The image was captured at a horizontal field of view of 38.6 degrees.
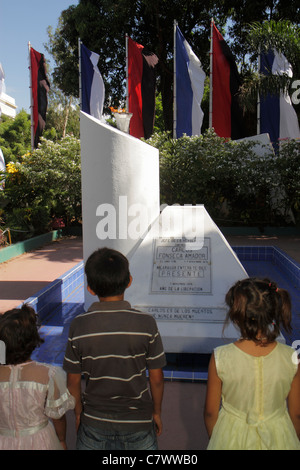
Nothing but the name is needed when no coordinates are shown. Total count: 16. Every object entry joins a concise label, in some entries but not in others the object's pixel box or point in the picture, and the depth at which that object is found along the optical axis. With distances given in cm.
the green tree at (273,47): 1072
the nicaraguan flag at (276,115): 1365
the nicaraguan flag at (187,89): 1442
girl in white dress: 175
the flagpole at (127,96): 1449
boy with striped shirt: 178
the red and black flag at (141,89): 1495
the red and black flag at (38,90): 1494
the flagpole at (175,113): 1426
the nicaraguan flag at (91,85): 1526
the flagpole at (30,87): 1471
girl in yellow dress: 172
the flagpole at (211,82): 1442
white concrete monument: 406
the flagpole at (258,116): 1454
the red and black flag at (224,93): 1459
